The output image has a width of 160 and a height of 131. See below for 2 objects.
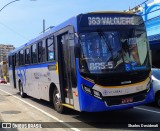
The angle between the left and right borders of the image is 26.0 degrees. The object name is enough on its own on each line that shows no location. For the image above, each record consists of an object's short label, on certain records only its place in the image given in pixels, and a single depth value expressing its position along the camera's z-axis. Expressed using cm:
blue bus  977
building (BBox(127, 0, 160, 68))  2155
